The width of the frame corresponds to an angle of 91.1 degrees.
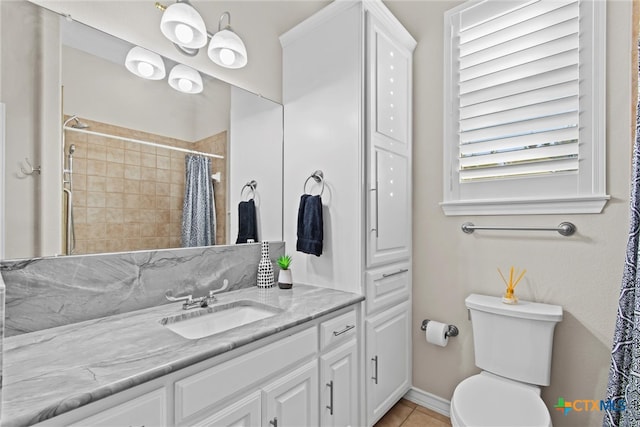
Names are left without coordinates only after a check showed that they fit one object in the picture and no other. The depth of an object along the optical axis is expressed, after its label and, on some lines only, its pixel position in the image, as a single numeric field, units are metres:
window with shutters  1.52
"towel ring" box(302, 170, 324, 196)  1.82
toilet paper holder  1.91
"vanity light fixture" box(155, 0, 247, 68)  1.42
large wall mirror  1.10
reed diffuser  1.63
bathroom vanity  0.77
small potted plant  1.75
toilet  1.31
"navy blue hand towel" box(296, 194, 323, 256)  1.73
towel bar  1.56
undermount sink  1.31
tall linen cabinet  1.68
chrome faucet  1.41
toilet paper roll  1.88
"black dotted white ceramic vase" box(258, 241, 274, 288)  1.80
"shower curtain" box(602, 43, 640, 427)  1.22
